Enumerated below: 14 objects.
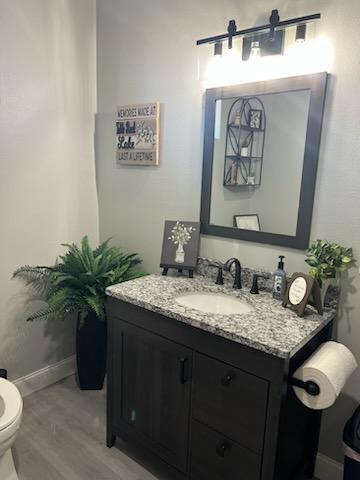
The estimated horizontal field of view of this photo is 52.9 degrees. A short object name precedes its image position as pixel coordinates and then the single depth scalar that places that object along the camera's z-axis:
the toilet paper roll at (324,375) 1.28
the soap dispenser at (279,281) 1.70
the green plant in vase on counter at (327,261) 1.55
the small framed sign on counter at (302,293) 1.50
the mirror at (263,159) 1.66
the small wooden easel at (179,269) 2.04
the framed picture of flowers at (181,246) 2.04
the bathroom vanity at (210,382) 1.33
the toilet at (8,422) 1.45
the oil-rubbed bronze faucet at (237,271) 1.87
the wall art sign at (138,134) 2.20
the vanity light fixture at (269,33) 1.58
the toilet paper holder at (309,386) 1.30
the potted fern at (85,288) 2.17
